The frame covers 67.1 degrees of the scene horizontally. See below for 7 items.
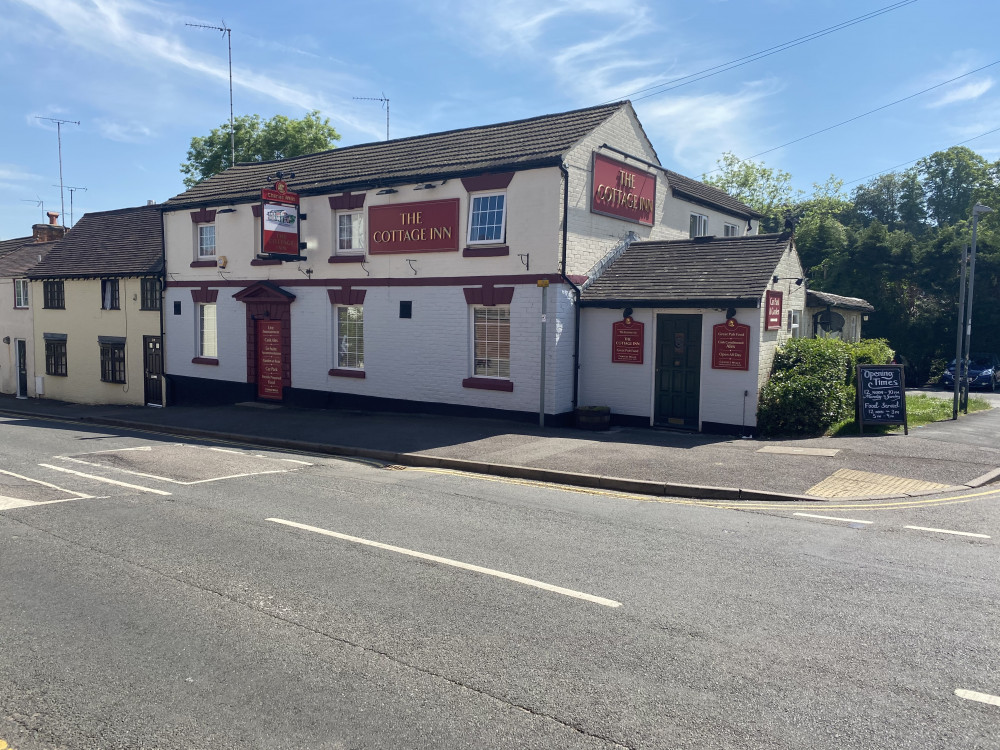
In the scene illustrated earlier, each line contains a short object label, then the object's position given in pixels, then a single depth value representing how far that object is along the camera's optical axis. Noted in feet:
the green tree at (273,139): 149.38
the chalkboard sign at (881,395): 49.60
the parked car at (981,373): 98.89
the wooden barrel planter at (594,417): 54.60
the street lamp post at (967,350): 55.57
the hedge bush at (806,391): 50.44
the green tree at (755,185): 197.47
